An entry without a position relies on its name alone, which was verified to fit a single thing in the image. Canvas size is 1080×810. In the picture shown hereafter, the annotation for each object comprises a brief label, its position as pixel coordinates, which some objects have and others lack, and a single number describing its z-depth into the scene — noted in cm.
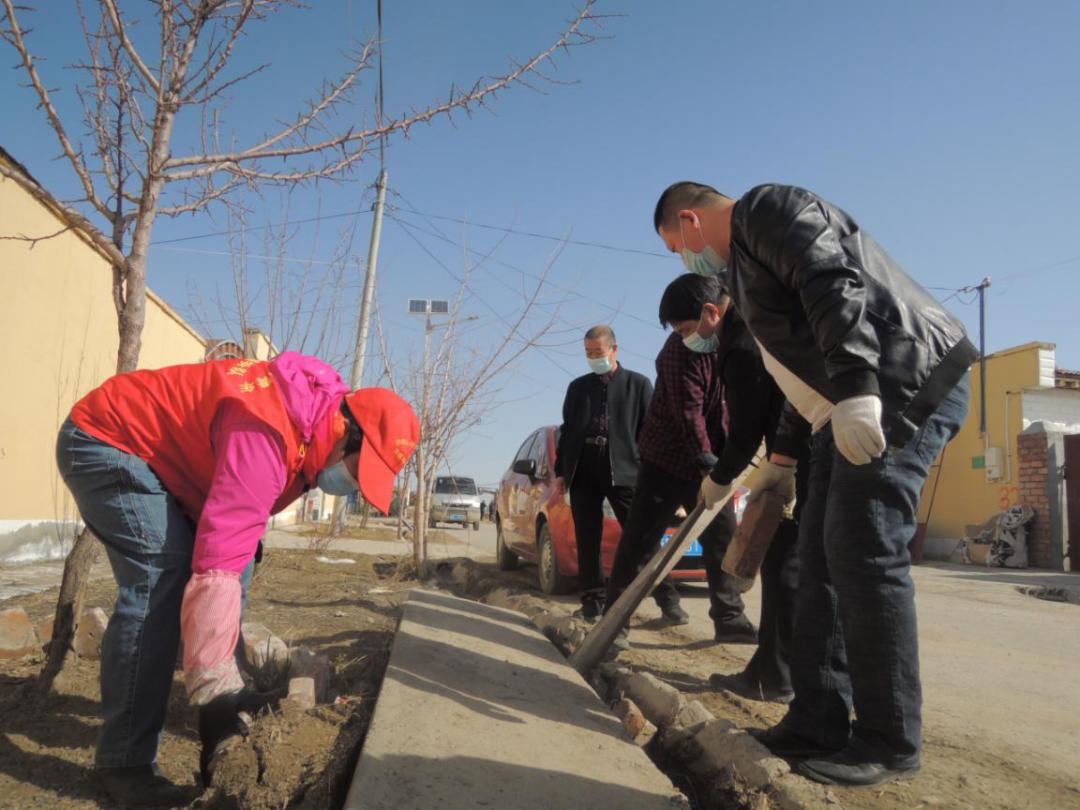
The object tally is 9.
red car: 589
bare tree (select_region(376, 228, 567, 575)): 648
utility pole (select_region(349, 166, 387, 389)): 1012
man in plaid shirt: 382
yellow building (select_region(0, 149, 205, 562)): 610
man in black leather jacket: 187
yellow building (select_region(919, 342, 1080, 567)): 1503
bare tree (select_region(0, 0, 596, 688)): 282
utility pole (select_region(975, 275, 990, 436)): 1580
